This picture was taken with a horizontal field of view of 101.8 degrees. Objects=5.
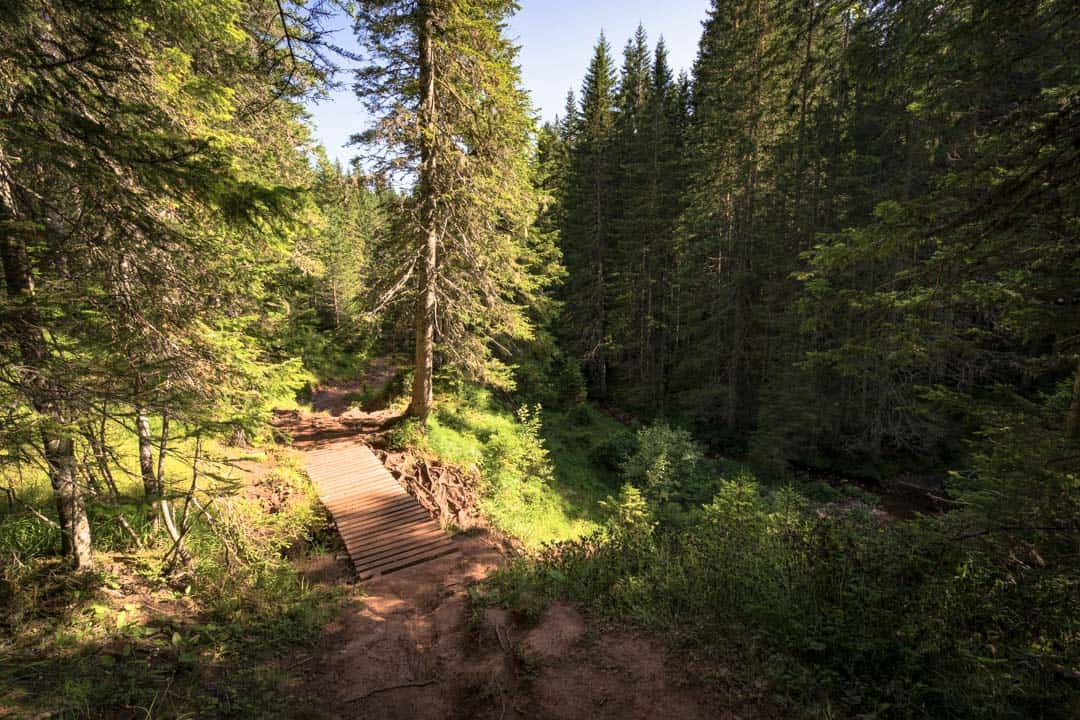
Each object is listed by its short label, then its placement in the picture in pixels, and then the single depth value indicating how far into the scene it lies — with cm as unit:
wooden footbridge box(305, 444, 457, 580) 895
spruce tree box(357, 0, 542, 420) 1202
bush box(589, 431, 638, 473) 1897
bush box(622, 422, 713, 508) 1560
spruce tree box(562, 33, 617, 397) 2764
